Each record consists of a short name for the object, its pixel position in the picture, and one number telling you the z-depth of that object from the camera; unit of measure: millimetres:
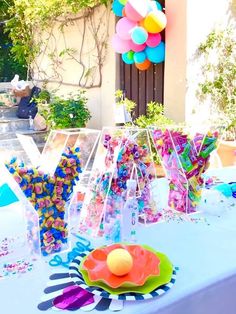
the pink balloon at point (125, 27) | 3873
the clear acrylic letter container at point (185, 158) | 1308
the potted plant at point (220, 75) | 4020
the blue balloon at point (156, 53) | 4121
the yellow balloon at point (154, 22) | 3768
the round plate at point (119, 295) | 828
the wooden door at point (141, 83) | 4434
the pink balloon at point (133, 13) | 3713
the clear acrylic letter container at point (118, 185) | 1142
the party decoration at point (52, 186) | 984
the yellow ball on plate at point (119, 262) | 877
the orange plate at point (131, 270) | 867
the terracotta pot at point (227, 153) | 3616
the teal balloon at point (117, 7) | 4084
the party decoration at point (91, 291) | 815
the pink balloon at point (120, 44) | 4066
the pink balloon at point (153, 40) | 3951
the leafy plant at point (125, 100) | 4477
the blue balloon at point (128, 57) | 4184
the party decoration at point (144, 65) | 4303
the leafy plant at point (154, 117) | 3932
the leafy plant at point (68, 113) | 4973
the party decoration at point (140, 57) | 4113
